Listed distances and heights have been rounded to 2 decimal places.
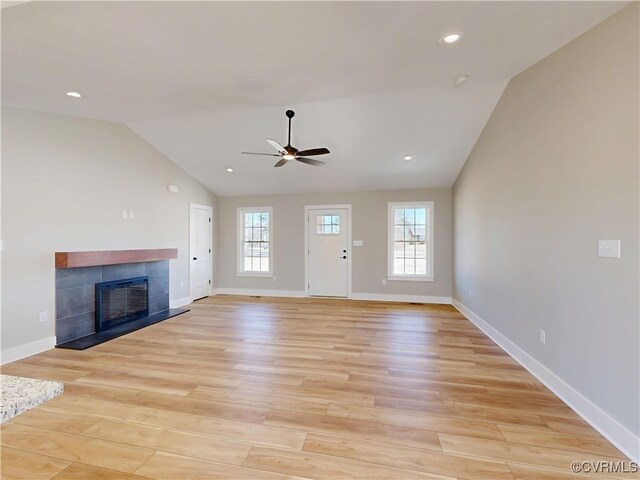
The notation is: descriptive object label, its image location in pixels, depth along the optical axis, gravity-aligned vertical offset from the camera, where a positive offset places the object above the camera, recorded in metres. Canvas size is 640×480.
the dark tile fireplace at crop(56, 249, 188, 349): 3.81 -0.83
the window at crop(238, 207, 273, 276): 7.25 +0.00
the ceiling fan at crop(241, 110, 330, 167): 3.77 +1.17
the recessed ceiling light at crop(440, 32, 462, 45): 2.30 +1.63
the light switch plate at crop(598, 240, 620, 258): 1.96 -0.05
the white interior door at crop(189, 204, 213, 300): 6.40 -0.23
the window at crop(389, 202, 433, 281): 6.40 +0.00
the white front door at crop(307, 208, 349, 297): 6.83 -0.26
